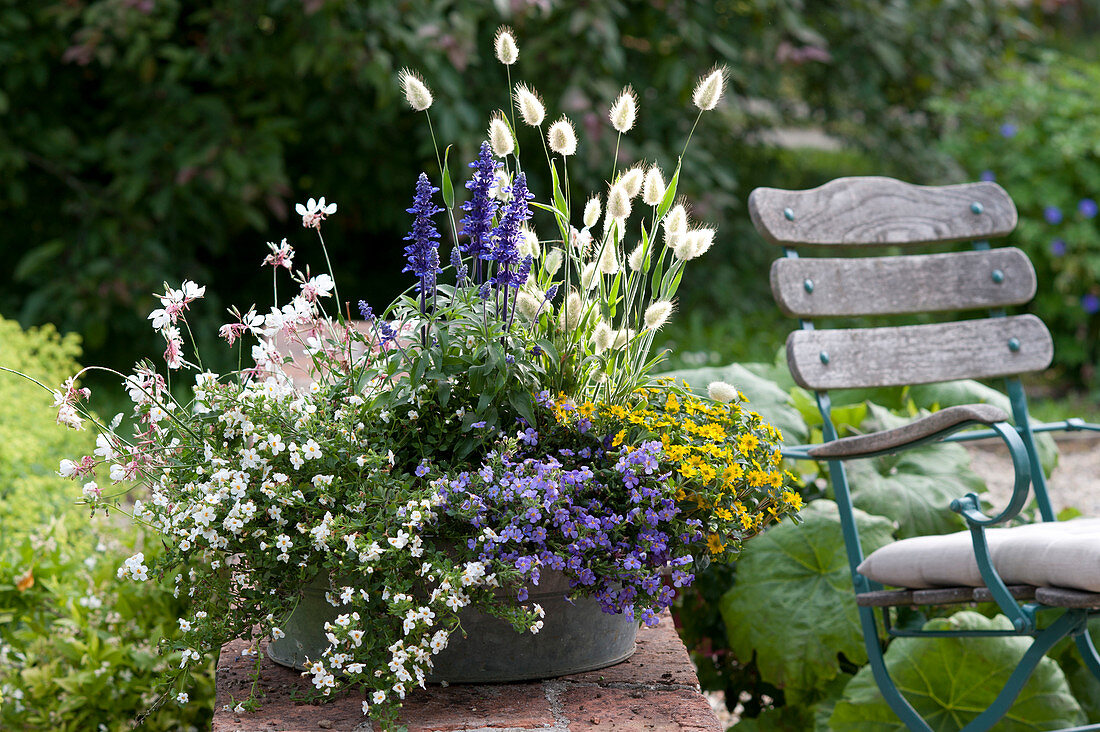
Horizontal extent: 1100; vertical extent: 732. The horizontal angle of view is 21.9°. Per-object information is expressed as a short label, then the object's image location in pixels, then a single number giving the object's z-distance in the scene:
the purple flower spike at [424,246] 2.69
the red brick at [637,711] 2.65
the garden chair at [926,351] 2.79
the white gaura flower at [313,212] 2.75
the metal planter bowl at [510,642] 2.71
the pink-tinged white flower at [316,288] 2.76
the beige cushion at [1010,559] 2.71
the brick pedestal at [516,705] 2.65
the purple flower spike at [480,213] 2.70
